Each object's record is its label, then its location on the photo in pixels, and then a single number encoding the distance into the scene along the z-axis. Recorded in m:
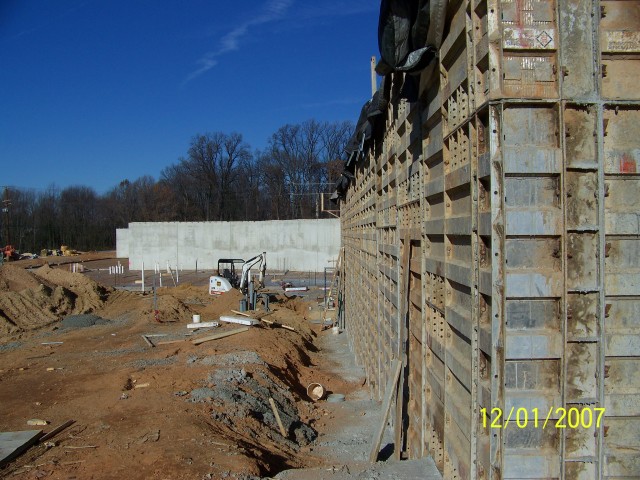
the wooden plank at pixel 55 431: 6.65
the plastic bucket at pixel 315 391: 10.60
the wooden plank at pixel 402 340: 5.48
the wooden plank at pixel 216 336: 13.07
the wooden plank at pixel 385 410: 5.39
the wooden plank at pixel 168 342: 13.56
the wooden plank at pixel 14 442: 5.94
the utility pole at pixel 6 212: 62.52
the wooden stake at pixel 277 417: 8.03
